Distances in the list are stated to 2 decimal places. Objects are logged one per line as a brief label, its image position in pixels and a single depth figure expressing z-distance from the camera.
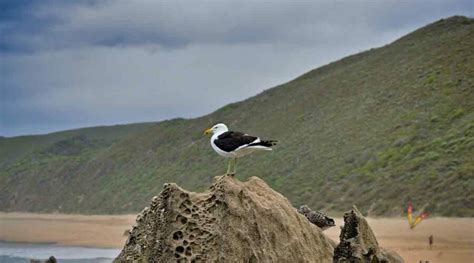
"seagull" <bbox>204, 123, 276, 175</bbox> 19.89
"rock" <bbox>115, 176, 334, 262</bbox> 16.80
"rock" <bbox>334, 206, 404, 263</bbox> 16.89
